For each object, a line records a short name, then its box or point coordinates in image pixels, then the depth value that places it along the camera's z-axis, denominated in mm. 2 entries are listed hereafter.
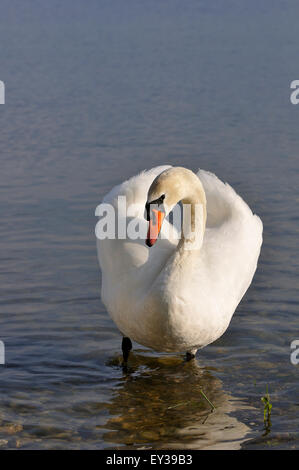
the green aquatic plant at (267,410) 4785
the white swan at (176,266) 4895
